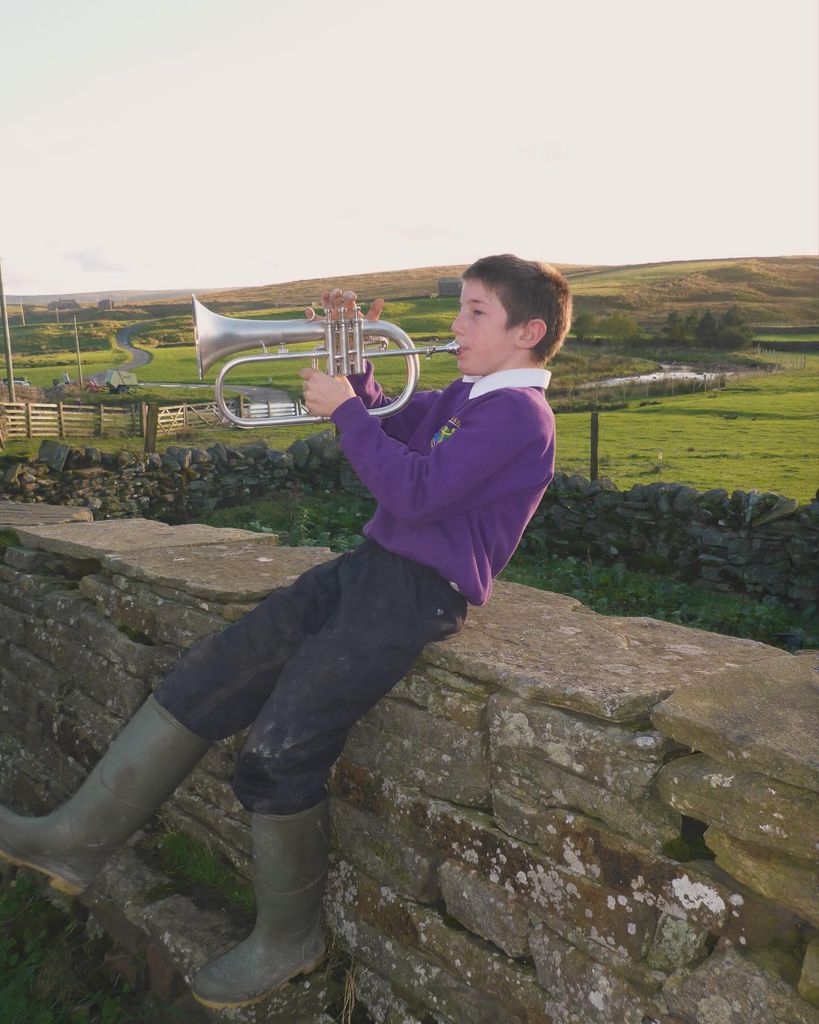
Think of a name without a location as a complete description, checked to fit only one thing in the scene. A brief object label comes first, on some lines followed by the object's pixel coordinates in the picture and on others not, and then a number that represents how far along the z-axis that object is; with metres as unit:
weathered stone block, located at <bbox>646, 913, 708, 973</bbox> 2.18
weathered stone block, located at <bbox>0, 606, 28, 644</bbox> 4.75
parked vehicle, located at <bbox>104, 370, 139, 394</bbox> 42.50
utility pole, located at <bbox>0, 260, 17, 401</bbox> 36.56
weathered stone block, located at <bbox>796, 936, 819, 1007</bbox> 1.93
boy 2.77
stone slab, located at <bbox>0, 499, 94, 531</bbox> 5.32
